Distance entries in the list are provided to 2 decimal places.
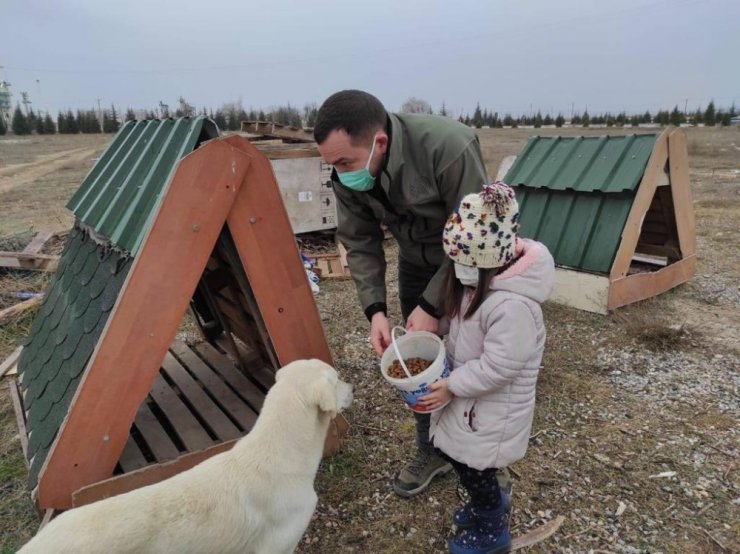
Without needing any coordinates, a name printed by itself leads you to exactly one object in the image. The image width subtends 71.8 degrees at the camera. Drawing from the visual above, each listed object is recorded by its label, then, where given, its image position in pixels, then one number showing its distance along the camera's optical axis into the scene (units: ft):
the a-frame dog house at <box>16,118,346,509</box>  8.28
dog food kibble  8.12
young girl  6.97
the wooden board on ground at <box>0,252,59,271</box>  22.27
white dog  6.15
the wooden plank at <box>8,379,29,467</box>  11.14
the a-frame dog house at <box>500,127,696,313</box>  18.16
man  8.00
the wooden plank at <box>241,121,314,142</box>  31.35
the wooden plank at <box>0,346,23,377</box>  15.84
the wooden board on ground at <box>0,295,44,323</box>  19.08
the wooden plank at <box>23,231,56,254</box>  24.53
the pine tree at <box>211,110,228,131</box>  135.37
